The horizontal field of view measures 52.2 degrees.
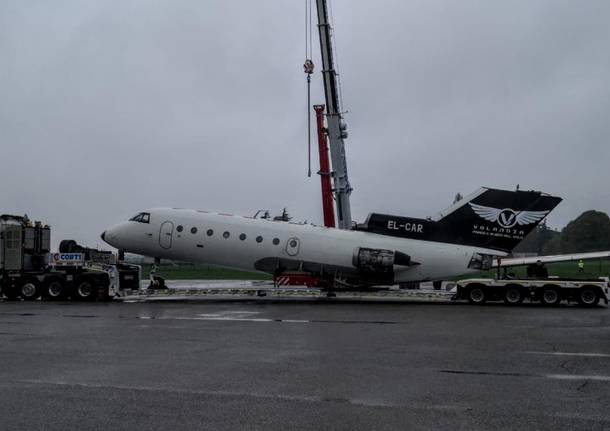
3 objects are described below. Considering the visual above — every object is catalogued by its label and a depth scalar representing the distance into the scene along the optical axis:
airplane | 25.48
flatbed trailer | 22.91
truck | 26.09
